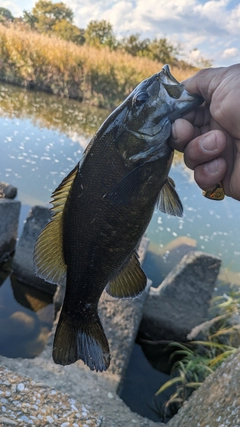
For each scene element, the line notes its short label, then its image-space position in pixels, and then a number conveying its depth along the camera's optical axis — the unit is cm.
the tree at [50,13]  3014
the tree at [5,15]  1559
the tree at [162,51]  1981
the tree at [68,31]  2203
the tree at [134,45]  1986
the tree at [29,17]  2769
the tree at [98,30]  2395
